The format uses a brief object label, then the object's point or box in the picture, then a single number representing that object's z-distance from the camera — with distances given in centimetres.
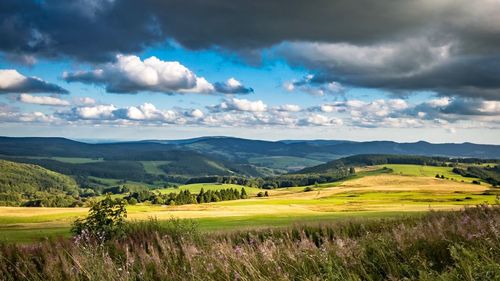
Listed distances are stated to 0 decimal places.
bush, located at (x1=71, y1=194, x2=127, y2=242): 1592
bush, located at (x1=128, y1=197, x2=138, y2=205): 12471
